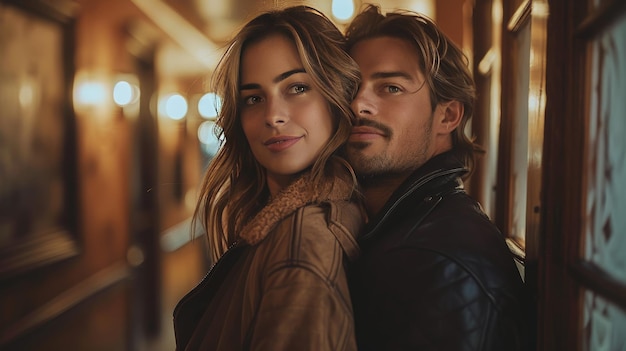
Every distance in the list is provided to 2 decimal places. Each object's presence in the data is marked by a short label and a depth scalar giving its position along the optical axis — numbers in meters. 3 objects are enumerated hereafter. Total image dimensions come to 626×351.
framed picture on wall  2.24
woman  0.83
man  0.84
